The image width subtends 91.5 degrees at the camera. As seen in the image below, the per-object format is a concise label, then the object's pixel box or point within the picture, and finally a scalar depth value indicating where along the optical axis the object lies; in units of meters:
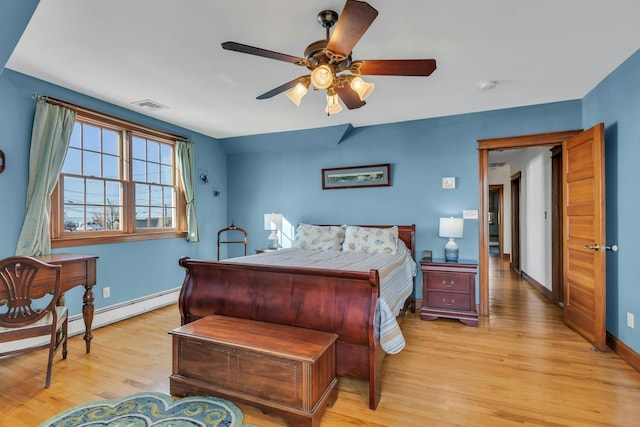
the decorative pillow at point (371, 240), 3.70
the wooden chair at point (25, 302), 2.17
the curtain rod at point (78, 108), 2.94
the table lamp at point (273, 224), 4.71
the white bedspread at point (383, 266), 2.06
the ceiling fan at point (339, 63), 1.55
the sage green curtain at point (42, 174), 2.83
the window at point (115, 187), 3.29
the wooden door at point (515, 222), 6.49
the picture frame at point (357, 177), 4.38
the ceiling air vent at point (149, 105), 3.52
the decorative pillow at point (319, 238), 4.08
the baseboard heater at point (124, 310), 3.24
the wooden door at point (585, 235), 2.76
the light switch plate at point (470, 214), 3.93
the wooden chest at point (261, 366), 1.77
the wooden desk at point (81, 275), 2.65
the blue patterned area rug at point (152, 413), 1.83
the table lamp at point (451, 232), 3.68
